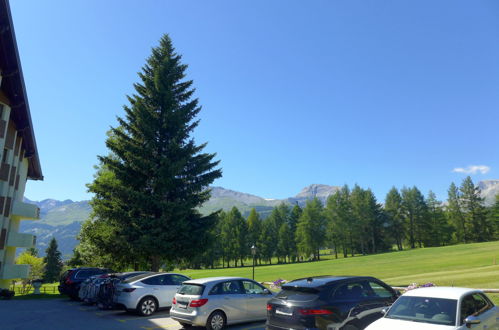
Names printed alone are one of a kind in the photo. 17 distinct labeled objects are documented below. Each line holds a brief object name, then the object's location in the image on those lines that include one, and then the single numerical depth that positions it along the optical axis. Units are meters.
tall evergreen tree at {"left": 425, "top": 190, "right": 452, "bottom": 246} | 80.88
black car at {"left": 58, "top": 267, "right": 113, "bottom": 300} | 17.98
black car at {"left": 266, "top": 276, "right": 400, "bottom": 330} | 6.93
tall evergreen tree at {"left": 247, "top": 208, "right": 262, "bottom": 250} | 88.50
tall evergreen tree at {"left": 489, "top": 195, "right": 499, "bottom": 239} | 77.25
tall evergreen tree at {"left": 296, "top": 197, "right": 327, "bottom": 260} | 78.75
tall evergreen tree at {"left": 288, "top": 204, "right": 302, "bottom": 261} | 89.93
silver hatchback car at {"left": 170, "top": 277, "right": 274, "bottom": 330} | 9.62
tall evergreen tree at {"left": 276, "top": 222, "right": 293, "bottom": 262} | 86.21
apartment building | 21.70
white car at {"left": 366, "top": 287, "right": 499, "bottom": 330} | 5.93
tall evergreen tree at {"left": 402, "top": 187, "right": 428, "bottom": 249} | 82.62
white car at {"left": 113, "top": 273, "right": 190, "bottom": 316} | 12.30
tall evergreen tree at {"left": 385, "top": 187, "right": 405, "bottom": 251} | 83.93
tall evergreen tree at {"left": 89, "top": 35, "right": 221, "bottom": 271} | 21.11
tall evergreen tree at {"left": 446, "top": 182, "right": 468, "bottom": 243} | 81.62
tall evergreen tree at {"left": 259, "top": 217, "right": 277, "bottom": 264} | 86.38
